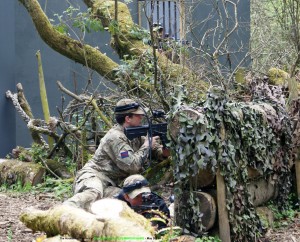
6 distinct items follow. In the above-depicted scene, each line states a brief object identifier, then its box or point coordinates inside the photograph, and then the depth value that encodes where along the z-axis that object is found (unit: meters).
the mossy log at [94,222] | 6.34
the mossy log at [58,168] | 17.23
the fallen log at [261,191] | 11.68
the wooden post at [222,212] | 9.81
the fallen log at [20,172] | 17.09
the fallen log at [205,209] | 9.76
